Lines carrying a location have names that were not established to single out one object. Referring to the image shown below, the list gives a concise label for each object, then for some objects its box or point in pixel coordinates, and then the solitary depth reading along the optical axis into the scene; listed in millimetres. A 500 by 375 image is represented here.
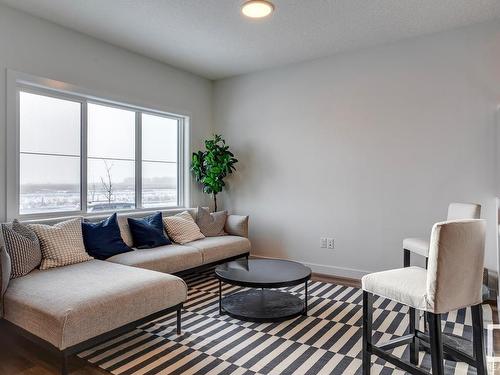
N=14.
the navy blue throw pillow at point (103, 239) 3223
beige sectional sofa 1974
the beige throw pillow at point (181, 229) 4039
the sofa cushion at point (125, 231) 3658
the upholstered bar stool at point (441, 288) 1692
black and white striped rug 2139
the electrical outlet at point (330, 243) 4297
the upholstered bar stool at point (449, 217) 2910
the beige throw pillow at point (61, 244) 2822
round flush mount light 2926
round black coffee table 2779
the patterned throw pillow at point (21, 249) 2564
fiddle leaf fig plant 4828
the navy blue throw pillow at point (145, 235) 3691
